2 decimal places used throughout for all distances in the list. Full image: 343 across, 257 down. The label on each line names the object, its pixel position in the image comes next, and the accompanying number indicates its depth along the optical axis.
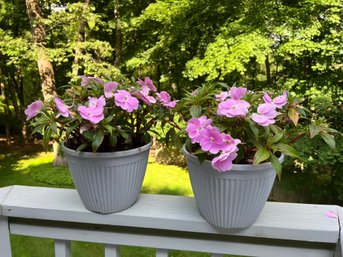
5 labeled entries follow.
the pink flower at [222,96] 0.64
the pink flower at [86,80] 0.74
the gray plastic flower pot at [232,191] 0.59
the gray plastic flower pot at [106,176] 0.66
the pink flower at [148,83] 0.75
